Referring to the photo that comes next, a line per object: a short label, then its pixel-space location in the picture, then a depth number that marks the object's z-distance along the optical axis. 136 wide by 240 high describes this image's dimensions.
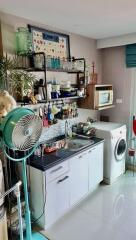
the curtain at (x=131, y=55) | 3.47
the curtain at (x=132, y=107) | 3.66
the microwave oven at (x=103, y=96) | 3.35
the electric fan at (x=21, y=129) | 1.46
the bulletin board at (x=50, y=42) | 2.63
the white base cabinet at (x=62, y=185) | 2.29
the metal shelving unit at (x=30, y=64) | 2.44
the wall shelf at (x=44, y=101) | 2.41
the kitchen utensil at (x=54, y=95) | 2.71
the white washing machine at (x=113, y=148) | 3.23
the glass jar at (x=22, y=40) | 2.33
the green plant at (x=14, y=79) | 2.08
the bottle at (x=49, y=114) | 2.89
